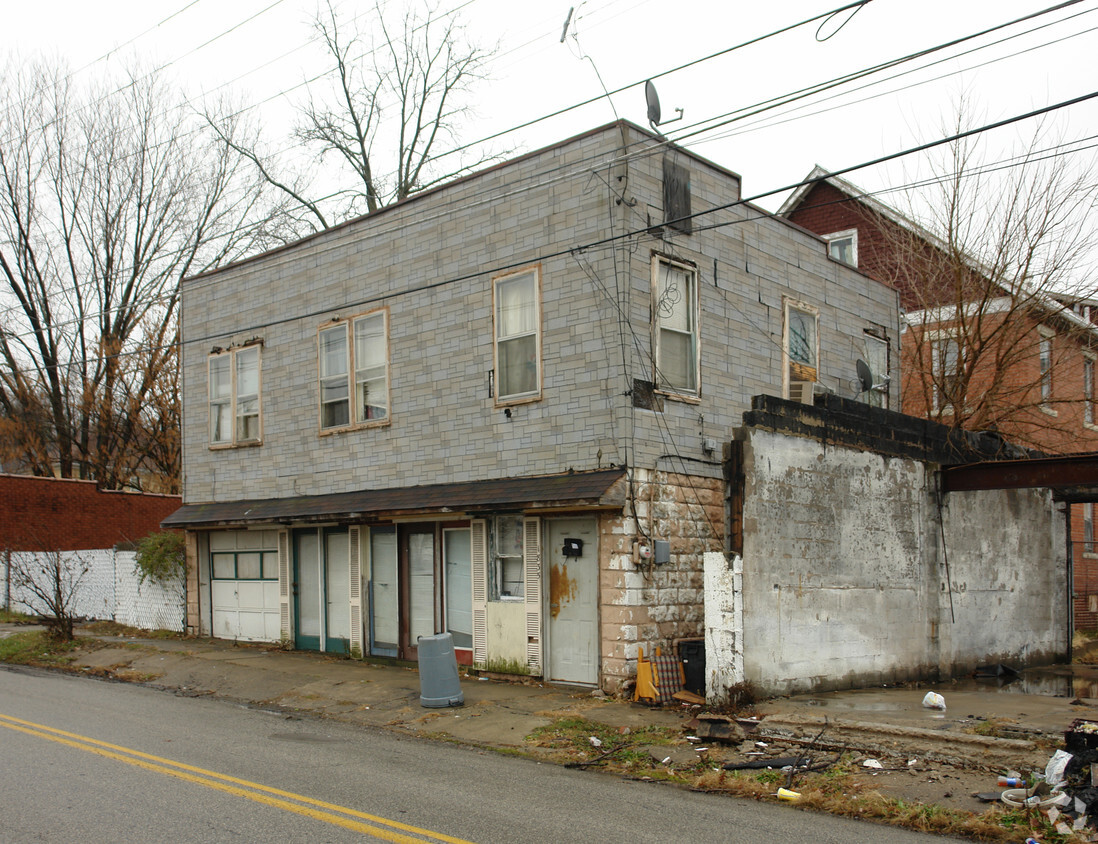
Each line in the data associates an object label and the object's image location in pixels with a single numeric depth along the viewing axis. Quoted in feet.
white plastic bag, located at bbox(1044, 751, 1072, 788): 23.88
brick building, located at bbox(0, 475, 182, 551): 87.71
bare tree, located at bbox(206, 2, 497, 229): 102.06
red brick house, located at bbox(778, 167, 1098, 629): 64.03
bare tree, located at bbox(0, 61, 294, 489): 106.73
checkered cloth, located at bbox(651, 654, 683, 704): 38.91
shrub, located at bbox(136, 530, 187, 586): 65.57
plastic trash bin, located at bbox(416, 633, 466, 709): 38.14
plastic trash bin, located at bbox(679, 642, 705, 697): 39.52
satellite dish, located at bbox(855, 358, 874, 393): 53.72
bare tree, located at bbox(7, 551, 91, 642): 58.18
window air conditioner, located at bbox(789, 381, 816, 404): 49.98
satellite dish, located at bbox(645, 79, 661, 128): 40.98
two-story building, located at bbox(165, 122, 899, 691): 41.19
